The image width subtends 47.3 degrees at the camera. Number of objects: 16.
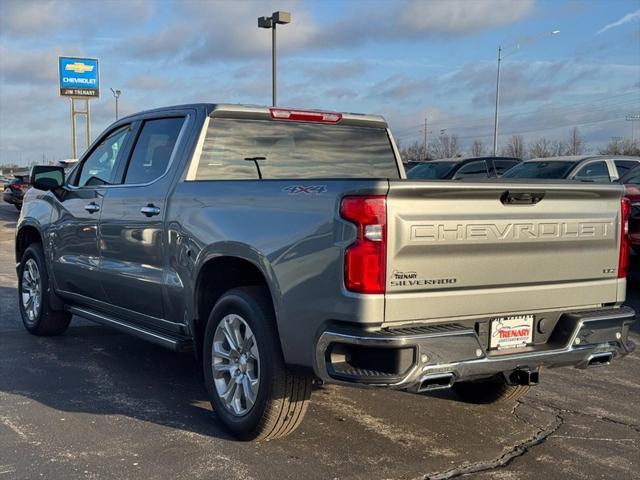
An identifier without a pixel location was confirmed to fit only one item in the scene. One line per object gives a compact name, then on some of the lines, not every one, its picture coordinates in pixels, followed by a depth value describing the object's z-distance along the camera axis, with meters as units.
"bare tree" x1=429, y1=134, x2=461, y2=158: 57.19
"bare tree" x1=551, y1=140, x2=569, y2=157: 53.97
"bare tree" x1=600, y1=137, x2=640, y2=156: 47.72
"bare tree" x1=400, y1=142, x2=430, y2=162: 54.91
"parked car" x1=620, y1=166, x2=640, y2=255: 8.80
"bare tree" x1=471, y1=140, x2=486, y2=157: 56.65
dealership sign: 38.50
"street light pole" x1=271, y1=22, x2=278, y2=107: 20.17
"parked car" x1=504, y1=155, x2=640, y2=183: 12.81
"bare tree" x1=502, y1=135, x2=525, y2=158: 55.03
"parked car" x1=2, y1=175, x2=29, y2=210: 25.62
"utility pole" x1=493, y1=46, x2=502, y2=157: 36.36
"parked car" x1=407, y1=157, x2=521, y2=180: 17.15
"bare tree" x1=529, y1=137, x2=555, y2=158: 52.78
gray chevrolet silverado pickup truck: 3.58
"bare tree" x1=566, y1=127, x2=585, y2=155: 53.03
